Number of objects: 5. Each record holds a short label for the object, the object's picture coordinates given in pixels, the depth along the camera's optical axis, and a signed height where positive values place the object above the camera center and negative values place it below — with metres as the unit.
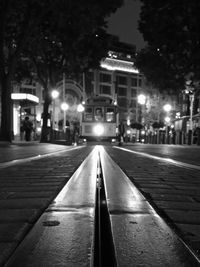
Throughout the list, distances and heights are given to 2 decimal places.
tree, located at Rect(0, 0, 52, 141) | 18.45 +4.64
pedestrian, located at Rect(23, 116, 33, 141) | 30.97 +0.59
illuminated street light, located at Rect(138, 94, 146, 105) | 41.19 +3.92
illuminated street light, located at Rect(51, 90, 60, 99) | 31.86 +3.36
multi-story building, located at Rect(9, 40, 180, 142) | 73.06 +11.08
